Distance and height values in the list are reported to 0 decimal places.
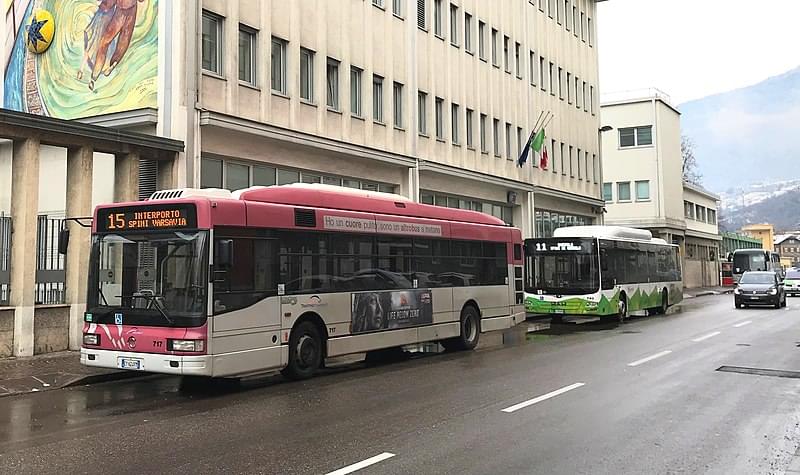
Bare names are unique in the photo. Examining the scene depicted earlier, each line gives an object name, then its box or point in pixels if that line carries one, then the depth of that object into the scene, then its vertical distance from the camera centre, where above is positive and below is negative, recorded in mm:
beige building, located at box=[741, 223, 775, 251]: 132250 +7755
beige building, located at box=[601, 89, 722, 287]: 59406 +8908
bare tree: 83625 +13181
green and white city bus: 24625 +172
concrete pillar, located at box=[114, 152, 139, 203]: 16906 +2373
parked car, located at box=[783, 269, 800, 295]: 46469 -394
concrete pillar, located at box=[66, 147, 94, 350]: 15953 +1259
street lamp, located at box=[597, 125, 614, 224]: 46094 +8101
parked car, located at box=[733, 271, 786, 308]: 32906 -656
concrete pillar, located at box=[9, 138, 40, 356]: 14875 +944
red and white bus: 11062 +18
